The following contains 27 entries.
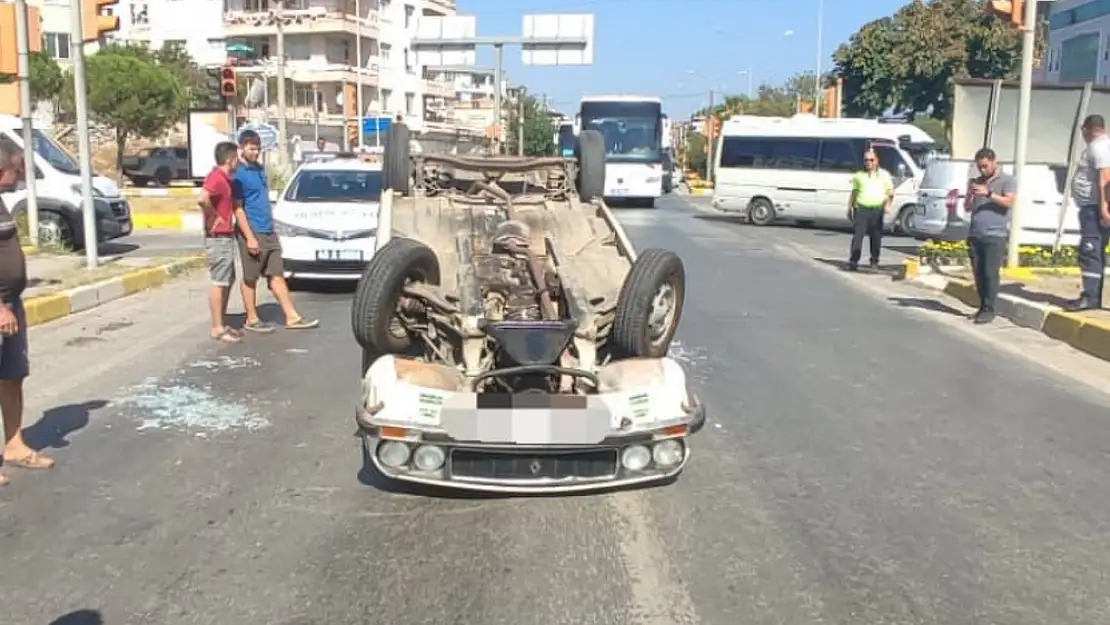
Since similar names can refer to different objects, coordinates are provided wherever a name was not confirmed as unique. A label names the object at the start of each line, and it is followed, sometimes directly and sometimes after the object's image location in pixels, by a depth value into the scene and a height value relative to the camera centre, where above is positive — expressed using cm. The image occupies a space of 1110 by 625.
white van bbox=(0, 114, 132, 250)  1759 -112
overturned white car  524 -111
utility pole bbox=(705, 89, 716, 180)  5795 -49
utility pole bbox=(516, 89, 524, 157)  5684 +44
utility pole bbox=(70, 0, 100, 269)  1423 +26
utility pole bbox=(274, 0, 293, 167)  3041 +115
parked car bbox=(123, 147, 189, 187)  4872 -154
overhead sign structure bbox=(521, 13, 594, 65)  4122 +346
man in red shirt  1001 -84
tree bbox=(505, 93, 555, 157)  6106 +16
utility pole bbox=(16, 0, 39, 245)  1443 +39
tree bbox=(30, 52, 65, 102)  5100 +223
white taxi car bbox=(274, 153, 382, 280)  1301 -114
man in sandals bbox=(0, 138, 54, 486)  580 -102
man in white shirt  1097 -60
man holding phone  1178 -80
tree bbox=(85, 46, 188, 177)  5069 +153
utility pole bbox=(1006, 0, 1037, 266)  1423 +67
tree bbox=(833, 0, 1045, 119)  4947 +386
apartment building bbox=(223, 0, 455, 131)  6881 +504
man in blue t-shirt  1034 -94
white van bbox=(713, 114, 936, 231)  2664 -56
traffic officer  1692 -85
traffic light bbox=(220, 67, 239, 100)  2047 +88
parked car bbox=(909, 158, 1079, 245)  1794 -95
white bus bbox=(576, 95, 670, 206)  3466 -9
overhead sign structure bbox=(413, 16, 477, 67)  4272 +355
